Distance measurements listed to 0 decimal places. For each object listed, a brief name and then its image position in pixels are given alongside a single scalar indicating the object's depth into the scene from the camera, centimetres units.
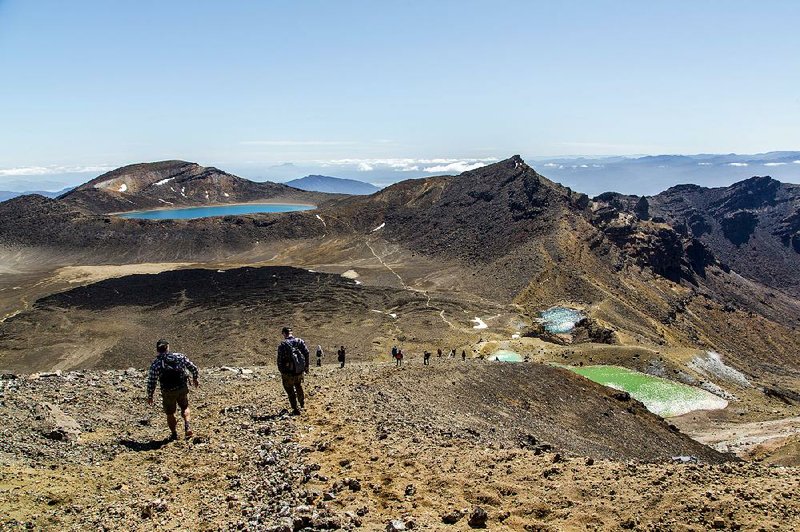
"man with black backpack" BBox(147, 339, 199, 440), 1202
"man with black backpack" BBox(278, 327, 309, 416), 1369
